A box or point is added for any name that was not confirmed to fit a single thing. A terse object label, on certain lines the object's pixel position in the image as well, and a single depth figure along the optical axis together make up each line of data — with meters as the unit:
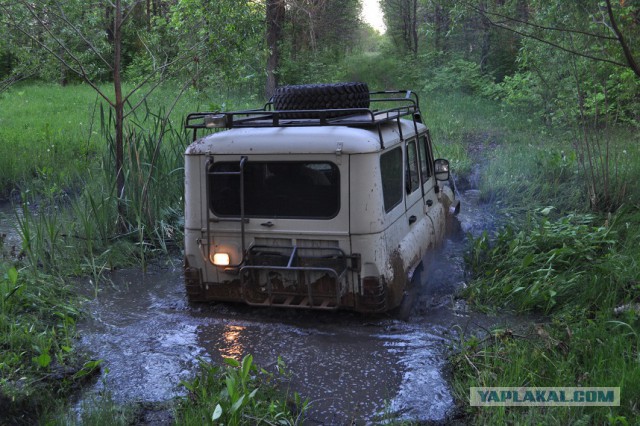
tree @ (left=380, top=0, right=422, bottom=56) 30.91
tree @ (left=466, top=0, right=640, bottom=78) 6.92
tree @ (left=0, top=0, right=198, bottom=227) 8.38
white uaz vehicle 5.39
